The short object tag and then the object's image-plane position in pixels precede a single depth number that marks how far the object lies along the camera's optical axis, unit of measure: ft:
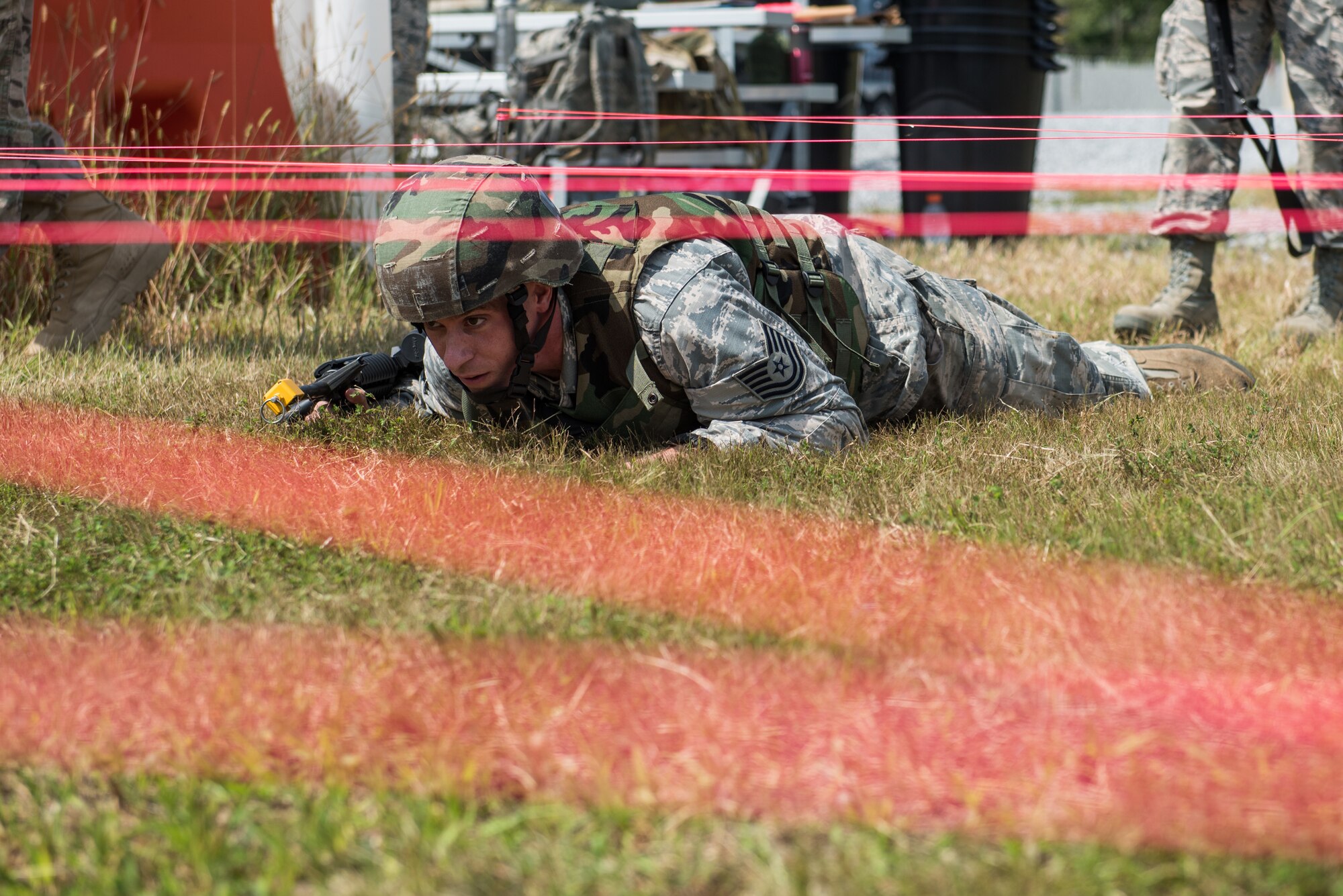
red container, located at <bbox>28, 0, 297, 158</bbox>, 38.22
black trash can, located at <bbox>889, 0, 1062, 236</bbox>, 60.64
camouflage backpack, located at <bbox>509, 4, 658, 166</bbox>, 49.34
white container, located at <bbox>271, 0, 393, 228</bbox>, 41.63
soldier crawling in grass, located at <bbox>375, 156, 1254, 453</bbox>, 20.20
